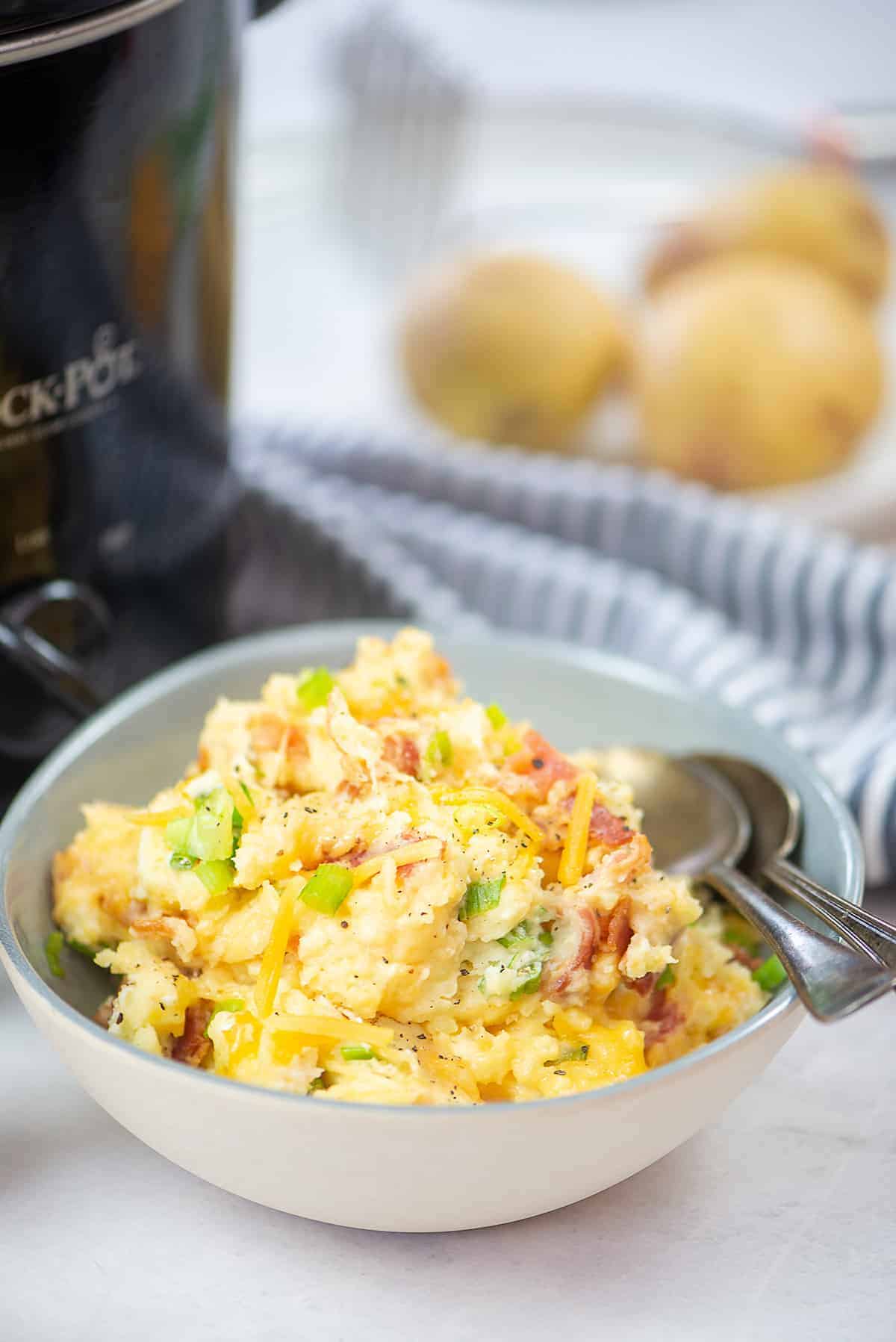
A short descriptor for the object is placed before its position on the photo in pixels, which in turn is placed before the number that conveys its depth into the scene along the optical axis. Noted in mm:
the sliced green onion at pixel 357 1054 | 473
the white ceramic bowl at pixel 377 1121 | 455
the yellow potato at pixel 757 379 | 696
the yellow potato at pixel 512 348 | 724
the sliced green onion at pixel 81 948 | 507
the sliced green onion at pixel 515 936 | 486
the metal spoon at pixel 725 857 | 470
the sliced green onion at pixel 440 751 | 508
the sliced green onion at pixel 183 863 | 495
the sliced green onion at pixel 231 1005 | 484
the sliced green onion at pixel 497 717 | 514
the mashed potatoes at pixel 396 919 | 478
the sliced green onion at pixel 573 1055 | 484
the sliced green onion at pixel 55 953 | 504
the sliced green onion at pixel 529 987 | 485
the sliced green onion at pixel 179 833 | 497
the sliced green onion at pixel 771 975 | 508
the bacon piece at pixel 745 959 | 517
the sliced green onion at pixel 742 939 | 522
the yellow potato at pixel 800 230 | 782
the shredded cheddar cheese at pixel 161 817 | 502
